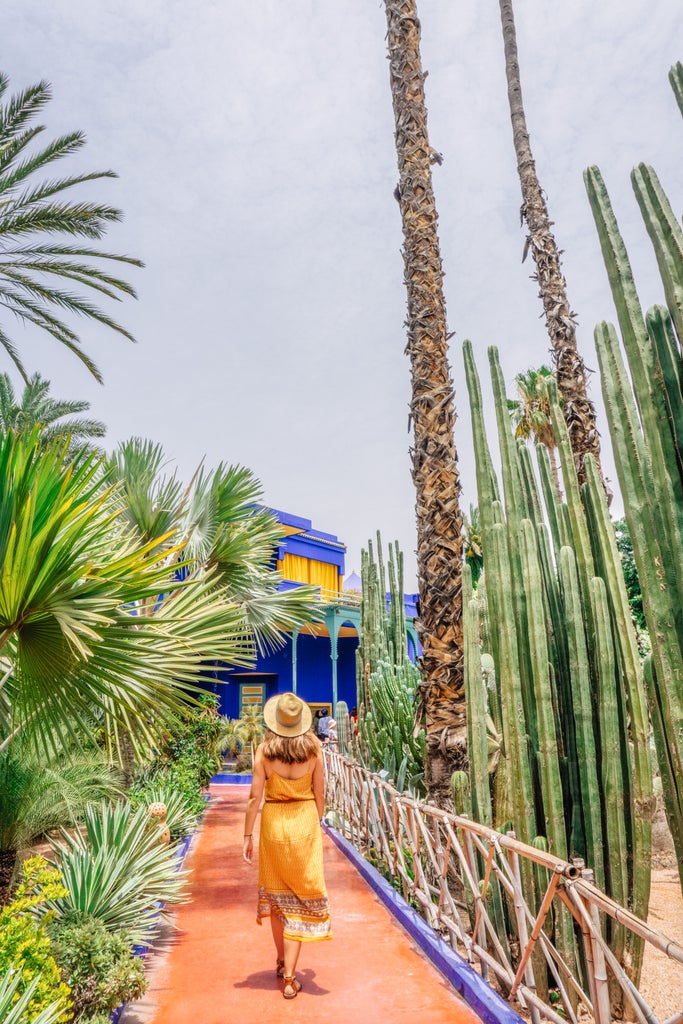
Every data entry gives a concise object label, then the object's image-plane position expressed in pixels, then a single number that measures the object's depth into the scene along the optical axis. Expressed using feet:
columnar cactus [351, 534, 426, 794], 28.48
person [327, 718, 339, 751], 45.83
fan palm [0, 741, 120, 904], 22.56
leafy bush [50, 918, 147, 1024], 11.29
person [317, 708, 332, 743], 67.70
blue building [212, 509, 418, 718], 77.25
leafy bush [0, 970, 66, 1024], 8.32
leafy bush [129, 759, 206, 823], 32.48
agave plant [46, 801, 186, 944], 14.37
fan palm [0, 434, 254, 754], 10.94
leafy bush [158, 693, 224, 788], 41.09
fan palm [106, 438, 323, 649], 29.37
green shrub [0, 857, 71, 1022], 9.71
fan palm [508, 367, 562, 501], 84.74
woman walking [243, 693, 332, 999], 12.69
